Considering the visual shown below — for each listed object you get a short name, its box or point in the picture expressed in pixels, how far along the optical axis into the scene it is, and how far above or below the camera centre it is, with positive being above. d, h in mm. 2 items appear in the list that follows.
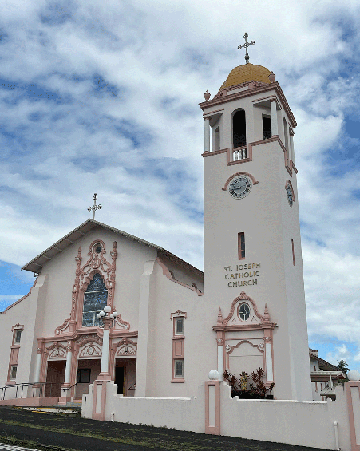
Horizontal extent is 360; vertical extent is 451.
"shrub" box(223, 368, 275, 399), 20062 +231
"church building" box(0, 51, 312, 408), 22156 +4855
